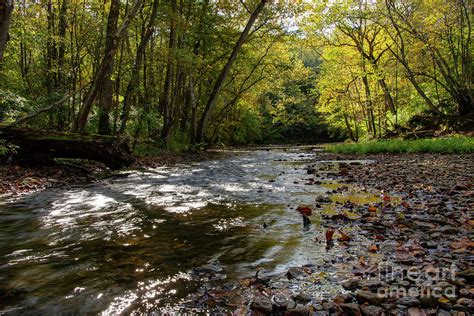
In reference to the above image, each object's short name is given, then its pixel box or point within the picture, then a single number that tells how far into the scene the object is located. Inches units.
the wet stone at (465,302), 88.3
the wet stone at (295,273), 118.6
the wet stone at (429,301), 91.6
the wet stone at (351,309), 90.4
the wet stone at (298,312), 91.7
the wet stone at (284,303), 95.7
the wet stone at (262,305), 94.8
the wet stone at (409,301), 93.0
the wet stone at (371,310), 88.7
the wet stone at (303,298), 100.3
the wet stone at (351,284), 106.7
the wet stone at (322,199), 245.9
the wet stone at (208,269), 126.3
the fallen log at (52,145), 374.0
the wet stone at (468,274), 102.4
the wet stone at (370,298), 94.8
